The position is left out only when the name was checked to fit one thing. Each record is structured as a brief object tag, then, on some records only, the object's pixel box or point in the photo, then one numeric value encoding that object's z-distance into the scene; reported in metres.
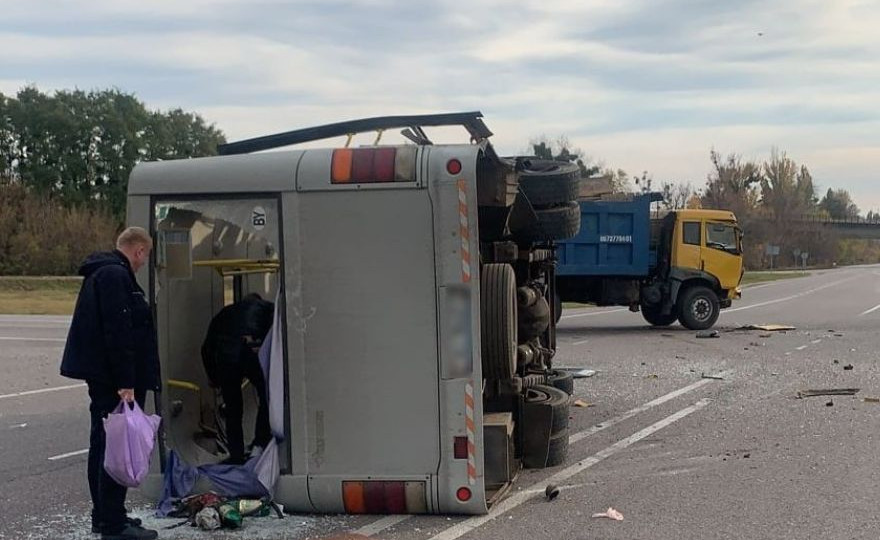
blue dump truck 20.64
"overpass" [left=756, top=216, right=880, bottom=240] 117.44
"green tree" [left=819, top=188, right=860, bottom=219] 152.75
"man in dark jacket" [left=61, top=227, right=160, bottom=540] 5.59
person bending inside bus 6.63
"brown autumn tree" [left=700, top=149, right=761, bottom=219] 83.31
